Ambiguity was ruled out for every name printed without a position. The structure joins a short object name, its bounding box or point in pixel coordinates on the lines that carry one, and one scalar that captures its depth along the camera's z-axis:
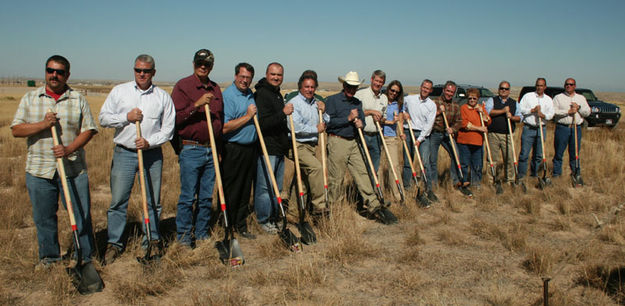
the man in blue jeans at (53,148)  4.18
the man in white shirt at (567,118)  9.03
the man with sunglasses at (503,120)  8.49
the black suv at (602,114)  18.52
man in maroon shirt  5.04
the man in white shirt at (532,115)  8.73
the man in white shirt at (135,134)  4.57
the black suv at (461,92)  21.09
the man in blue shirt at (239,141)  5.43
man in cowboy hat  6.50
